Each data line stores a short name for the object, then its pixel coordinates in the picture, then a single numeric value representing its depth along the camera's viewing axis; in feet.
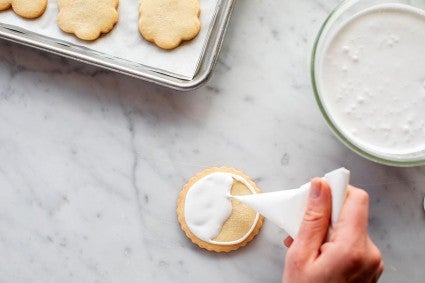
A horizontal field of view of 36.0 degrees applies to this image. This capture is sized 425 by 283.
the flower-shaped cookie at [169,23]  3.26
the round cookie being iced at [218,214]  3.24
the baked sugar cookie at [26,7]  3.32
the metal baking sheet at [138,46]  3.18
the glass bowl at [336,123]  2.94
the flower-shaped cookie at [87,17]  3.29
